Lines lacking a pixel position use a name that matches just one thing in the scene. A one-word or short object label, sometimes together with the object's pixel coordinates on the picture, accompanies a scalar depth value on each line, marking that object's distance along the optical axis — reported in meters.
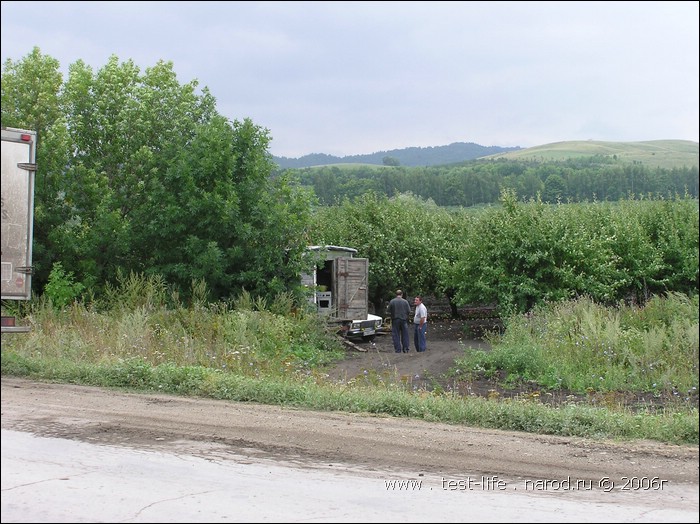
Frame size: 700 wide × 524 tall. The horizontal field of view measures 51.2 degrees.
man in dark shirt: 23.20
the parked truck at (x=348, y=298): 26.03
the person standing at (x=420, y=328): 23.66
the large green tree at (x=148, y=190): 21.94
